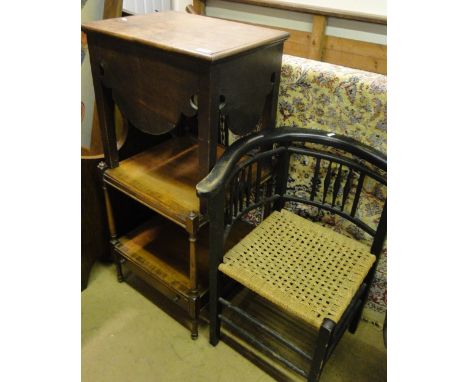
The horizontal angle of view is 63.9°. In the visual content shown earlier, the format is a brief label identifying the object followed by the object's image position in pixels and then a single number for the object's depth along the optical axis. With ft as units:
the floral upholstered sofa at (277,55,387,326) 3.77
